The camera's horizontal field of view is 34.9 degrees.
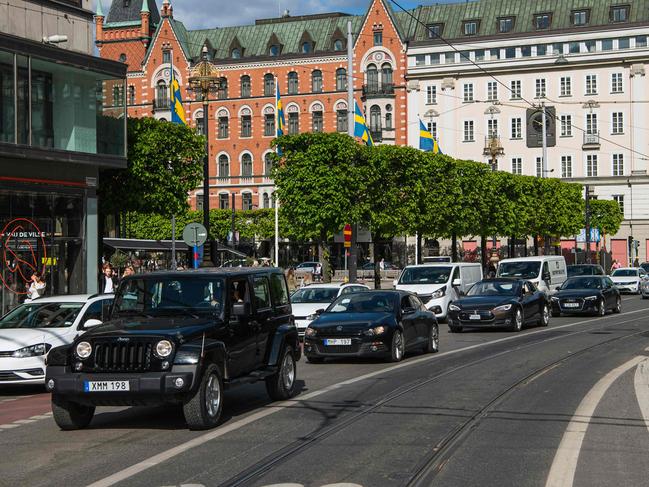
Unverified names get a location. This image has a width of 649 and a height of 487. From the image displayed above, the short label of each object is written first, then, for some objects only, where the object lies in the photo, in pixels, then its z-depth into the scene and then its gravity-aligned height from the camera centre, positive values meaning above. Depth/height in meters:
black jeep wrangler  11.29 -1.19
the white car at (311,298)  27.00 -1.48
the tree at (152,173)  32.47 +2.33
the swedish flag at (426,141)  55.91 +5.62
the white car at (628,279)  60.28 -2.23
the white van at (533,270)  41.25 -1.12
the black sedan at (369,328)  19.62 -1.63
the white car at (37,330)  16.41 -1.37
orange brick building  90.69 +15.49
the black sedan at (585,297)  37.59 -2.03
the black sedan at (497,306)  29.34 -1.84
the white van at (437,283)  33.88 -1.32
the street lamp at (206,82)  31.33 +5.06
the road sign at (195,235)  29.50 +0.32
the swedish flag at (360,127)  45.34 +5.18
